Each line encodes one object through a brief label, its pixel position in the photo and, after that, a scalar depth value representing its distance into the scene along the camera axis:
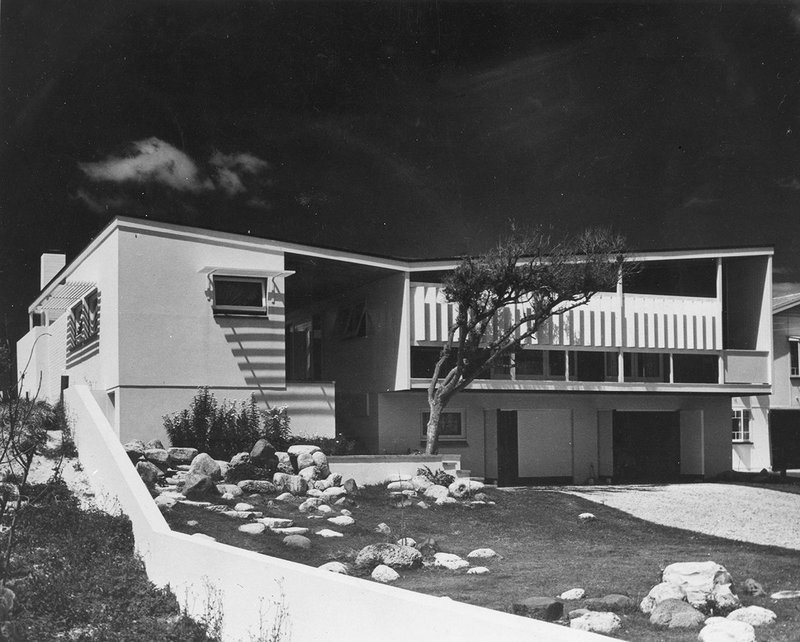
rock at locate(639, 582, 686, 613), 9.74
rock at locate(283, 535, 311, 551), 14.32
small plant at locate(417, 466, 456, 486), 20.81
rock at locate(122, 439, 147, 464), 18.61
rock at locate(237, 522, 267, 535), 14.88
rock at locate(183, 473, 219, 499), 16.92
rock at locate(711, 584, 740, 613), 9.52
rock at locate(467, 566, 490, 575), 12.86
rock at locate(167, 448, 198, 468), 19.82
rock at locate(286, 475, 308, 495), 18.41
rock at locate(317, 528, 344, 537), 15.21
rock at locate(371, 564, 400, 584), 12.56
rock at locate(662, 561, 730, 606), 9.76
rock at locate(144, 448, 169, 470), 19.11
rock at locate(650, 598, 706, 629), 9.02
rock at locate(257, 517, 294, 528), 15.48
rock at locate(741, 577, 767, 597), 10.43
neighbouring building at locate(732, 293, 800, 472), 35.75
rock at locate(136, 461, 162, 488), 17.42
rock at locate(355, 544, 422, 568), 13.14
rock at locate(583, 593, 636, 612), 9.91
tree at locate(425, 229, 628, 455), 21.91
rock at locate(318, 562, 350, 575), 12.59
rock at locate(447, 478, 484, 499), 19.42
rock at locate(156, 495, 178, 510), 15.85
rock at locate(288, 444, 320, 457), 20.50
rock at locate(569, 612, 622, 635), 8.97
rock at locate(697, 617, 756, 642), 8.03
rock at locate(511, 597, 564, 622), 9.62
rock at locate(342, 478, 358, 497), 19.17
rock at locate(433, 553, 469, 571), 13.40
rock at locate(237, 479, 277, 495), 18.16
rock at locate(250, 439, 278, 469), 19.45
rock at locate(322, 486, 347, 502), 18.33
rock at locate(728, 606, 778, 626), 8.84
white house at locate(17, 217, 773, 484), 21.88
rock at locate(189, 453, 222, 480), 18.58
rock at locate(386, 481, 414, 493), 20.09
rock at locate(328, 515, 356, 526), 16.19
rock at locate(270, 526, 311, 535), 15.02
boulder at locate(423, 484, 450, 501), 19.42
